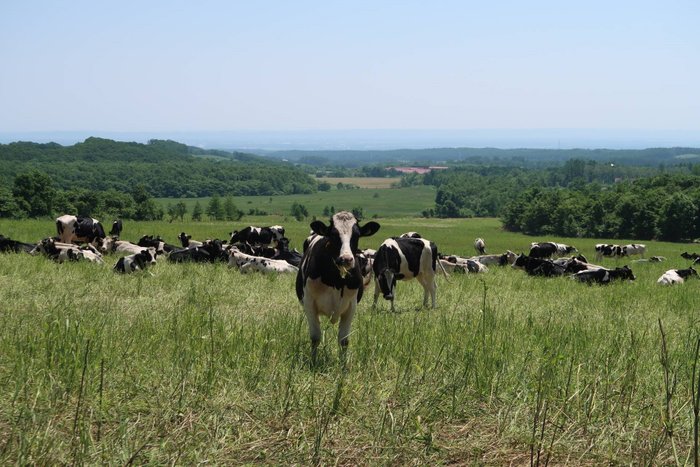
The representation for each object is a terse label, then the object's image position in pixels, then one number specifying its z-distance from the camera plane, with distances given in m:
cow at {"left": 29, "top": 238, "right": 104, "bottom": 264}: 18.34
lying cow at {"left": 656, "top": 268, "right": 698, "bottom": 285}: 21.88
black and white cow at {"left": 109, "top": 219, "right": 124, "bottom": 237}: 29.26
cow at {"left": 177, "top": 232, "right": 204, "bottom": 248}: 27.86
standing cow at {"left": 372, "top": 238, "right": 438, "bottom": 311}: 15.09
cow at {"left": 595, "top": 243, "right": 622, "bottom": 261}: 39.38
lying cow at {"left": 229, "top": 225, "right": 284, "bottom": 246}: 28.12
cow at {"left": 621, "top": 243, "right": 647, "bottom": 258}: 42.41
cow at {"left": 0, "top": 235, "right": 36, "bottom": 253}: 20.24
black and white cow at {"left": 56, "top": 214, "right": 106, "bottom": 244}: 23.55
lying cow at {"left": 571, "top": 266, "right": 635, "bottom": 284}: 21.42
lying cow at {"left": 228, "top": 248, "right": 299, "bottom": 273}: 19.24
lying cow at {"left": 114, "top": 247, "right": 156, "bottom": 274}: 16.92
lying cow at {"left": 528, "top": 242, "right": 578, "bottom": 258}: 36.12
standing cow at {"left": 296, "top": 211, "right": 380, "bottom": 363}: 8.34
